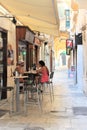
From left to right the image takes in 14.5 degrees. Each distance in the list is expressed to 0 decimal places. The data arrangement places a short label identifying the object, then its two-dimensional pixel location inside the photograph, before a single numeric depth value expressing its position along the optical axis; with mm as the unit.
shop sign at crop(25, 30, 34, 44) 16688
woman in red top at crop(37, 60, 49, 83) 13945
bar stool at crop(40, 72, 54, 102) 14535
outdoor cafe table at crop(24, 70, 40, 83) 13361
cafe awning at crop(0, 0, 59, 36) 10602
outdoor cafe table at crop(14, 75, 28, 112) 10695
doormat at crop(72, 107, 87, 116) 10500
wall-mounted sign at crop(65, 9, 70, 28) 32531
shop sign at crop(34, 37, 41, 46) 22958
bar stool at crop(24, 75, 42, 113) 11020
